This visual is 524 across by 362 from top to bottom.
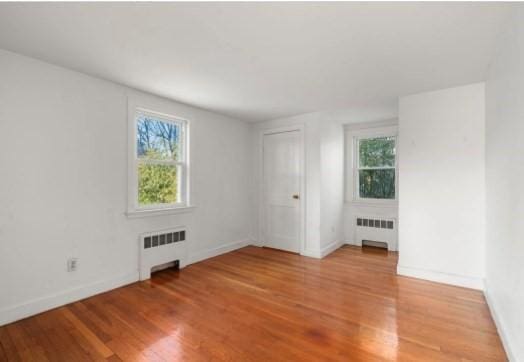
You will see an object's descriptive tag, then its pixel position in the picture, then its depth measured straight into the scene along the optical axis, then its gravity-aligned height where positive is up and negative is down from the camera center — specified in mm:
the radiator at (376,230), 4488 -912
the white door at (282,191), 4430 -183
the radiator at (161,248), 3189 -916
